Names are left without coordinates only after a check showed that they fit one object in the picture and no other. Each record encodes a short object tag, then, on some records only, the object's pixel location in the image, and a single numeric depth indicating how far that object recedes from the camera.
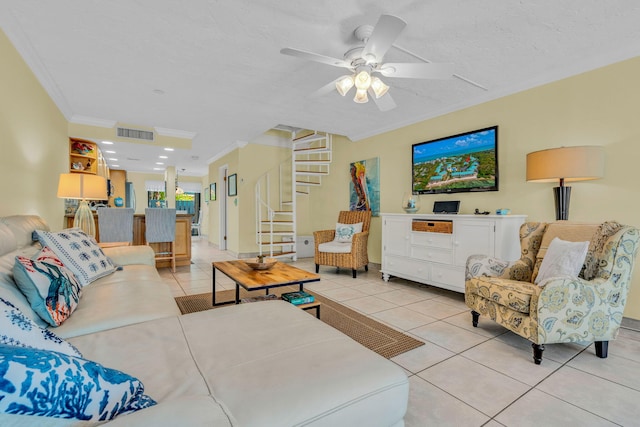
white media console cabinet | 3.05
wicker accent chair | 4.38
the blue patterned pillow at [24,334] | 0.71
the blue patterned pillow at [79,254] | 2.11
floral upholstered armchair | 1.92
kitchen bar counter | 4.91
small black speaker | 3.65
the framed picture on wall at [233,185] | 6.15
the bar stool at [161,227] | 4.54
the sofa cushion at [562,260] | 2.09
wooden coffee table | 2.27
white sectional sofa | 0.79
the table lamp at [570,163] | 2.41
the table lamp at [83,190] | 3.53
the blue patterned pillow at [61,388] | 0.50
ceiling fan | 1.94
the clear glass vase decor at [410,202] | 4.02
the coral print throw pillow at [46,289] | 1.36
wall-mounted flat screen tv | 3.46
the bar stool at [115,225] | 4.21
